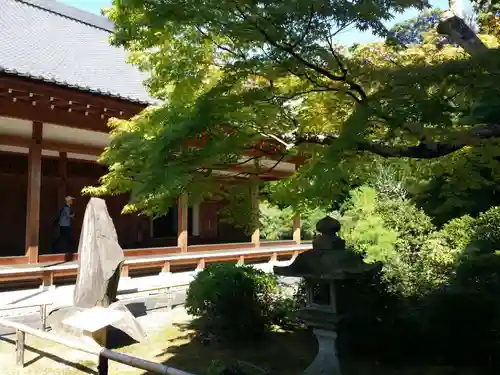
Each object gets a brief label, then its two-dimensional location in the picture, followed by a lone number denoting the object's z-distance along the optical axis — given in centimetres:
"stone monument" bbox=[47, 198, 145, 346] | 627
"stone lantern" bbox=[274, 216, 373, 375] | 452
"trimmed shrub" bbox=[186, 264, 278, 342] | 631
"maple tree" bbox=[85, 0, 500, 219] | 315
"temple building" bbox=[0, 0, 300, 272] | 820
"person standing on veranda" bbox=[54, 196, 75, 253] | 961
